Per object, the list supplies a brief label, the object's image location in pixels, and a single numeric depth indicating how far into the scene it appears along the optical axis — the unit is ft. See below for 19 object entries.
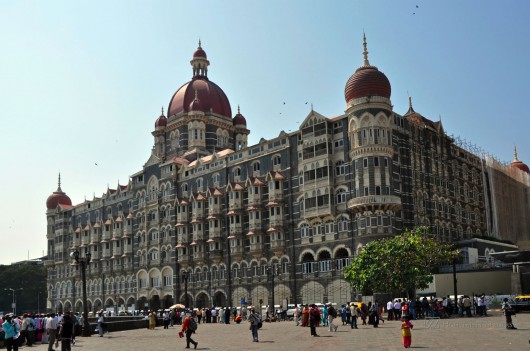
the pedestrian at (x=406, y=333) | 75.25
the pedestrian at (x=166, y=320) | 156.04
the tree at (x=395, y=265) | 163.73
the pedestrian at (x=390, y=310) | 143.84
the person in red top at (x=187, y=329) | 88.02
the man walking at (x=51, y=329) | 90.84
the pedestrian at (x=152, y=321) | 151.74
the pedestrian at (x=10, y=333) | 77.71
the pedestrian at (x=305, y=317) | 126.59
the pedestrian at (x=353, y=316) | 118.21
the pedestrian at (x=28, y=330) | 97.55
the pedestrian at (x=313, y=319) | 102.68
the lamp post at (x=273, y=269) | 219.80
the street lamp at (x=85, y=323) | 129.29
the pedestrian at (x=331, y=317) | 110.93
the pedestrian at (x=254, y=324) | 96.48
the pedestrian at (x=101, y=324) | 127.75
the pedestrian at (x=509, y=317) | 98.68
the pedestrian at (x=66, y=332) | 75.46
